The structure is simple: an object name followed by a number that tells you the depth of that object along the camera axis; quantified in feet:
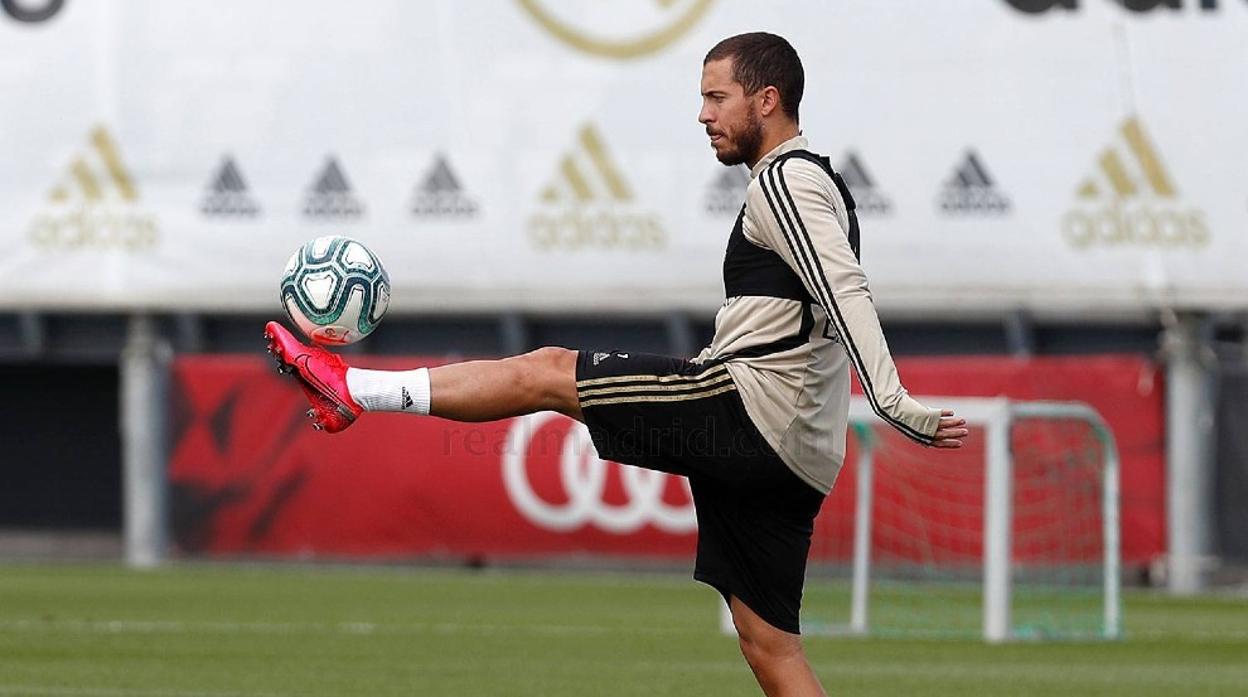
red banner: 116.88
